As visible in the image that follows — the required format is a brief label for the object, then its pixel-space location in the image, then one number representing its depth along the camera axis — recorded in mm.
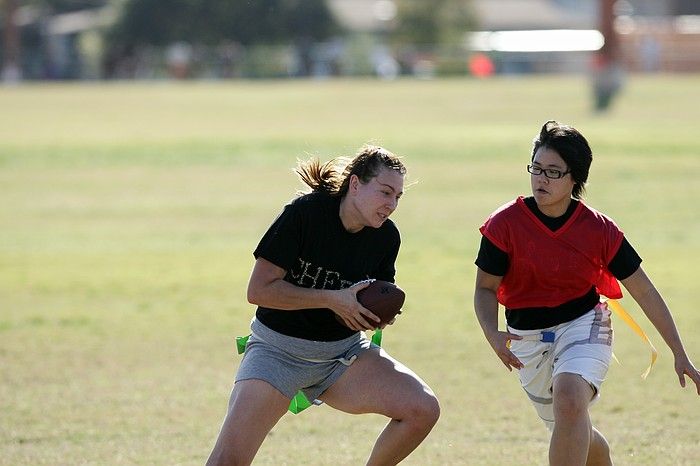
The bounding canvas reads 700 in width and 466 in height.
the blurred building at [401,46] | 179750
